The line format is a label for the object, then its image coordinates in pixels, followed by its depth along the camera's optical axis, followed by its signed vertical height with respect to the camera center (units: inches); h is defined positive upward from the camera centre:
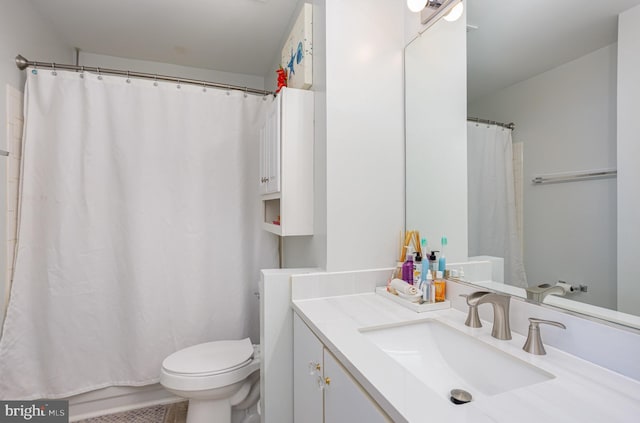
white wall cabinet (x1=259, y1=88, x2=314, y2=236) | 56.0 +9.5
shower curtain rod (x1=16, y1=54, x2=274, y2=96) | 64.5 +30.8
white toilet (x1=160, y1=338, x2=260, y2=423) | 55.5 -31.5
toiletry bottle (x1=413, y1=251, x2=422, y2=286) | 48.1 -9.7
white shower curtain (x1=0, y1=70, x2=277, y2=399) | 64.2 -4.9
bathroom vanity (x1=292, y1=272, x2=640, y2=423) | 22.3 -14.7
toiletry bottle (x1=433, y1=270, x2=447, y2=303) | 46.7 -12.3
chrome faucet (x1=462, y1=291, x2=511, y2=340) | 34.1 -11.4
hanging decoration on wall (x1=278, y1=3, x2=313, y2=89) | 57.1 +30.9
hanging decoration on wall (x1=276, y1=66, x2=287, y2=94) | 64.7 +28.7
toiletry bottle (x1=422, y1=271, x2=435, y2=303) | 45.9 -12.0
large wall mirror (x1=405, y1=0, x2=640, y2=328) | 29.6 +7.1
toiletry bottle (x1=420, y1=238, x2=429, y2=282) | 47.0 -9.1
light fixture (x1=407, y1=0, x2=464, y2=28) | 46.6 +32.1
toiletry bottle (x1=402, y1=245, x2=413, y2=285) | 50.3 -10.0
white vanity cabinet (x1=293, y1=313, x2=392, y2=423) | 27.1 -19.6
